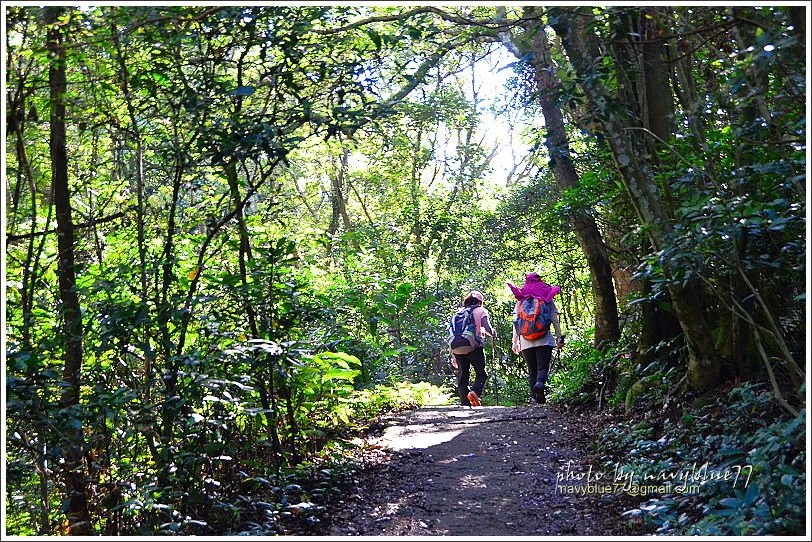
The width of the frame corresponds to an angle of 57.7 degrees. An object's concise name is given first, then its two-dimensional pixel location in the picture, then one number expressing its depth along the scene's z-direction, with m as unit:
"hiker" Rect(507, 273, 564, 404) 11.36
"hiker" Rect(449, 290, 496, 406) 11.95
